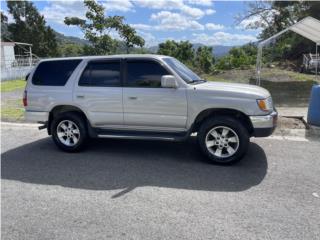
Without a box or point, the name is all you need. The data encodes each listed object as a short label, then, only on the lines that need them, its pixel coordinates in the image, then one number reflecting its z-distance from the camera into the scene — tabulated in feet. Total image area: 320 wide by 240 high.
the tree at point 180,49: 107.55
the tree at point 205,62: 72.11
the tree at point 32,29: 160.66
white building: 84.99
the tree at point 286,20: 83.61
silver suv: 17.16
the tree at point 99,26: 51.55
